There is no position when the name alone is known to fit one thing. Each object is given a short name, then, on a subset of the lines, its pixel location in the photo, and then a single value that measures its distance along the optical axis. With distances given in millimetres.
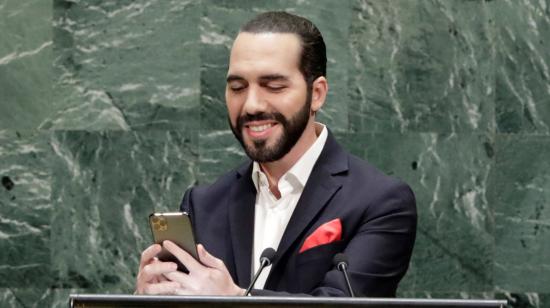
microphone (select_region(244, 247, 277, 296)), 4766
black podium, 3799
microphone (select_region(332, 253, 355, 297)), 4809
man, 5570
